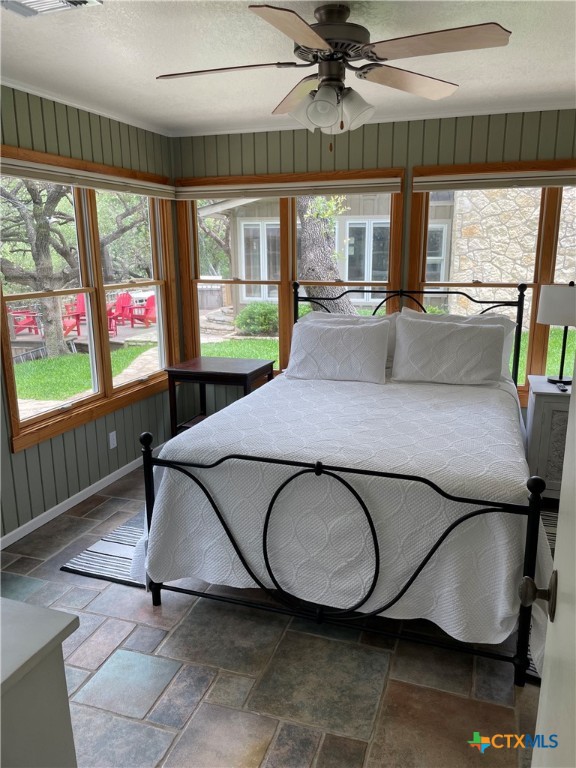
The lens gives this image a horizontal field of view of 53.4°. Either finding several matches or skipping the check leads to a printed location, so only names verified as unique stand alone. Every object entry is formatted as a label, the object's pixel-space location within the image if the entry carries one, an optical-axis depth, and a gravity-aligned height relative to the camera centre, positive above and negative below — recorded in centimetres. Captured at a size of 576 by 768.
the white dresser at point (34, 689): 87 -66
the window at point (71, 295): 307 -20
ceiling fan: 175 +68
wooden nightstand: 395 -77
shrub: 448 -46
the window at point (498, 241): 374 +12
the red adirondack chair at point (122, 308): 391 -32
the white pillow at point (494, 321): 354 -38
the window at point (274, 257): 411 +2
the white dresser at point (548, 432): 338 -102
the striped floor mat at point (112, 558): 276 -148
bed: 202 -95
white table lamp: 330 -26
